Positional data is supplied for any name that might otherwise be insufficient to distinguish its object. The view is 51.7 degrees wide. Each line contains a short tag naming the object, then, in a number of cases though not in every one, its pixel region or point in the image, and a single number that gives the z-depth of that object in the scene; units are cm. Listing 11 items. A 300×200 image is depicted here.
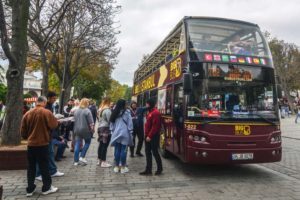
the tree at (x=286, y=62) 4259
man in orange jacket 574
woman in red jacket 745
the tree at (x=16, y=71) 869
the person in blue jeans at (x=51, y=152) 717
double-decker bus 699
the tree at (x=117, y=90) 9204
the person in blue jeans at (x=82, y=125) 839
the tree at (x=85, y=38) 1916
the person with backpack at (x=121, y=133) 776
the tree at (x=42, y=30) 1441
